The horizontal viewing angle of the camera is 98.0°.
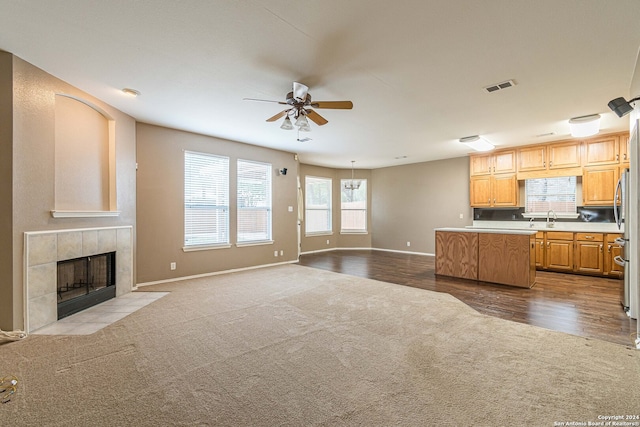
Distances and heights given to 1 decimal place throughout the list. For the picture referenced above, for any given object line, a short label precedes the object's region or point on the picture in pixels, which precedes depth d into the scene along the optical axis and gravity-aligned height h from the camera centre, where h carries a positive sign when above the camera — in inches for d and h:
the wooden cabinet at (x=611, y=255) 199.2 -30.5
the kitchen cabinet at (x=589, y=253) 204.8 -30.1
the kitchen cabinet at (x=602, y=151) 205.6 +47.1
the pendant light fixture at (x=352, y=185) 363.7 +37.8
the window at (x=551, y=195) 231.8 +15.7
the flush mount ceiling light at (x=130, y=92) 136.4 +61.1
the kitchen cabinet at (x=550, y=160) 221.6 +44.4
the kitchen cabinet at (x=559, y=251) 217.0 -29.9
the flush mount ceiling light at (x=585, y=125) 170.0 +56.1
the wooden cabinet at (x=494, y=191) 250.4 +21.2
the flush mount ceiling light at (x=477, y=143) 219.3 +58.4
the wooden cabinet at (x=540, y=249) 229.3 -30.1
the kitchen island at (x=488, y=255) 179.8 -29.3
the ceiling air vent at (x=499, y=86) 127.5 +59.9
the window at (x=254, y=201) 236.7 +11.0
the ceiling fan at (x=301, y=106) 118.8 +48.7
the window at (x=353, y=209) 374.9 +6.1
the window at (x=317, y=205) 347.6 +10.7
